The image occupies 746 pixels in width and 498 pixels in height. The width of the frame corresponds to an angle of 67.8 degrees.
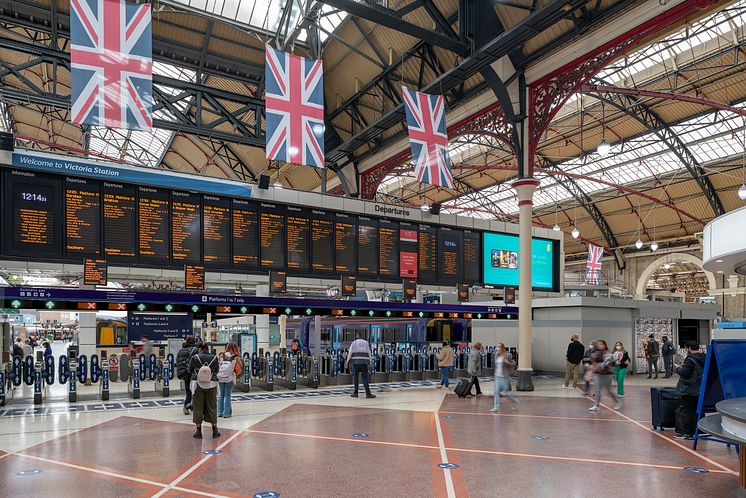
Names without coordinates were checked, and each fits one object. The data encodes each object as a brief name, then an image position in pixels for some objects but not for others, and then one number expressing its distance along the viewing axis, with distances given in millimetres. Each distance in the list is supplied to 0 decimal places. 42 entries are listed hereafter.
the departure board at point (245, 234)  14360
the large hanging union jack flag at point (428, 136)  13258
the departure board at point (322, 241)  15508
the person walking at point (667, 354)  19203
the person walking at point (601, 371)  11641
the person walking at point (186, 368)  10984
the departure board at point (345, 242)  15930
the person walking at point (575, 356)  15711
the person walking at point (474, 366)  14250
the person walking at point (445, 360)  15539
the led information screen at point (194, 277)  13188
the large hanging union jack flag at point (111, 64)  9391
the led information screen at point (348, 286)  15273
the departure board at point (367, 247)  16328
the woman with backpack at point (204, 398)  8609
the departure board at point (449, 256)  17781
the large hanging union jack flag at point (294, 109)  11273
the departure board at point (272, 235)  14758
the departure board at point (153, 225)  13166
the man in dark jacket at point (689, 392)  8641
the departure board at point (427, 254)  17406
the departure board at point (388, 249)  16688
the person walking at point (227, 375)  10117
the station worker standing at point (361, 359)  13484
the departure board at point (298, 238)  15156
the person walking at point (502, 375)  11734
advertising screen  18906
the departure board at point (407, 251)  17000
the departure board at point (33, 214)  11742
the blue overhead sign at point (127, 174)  12039
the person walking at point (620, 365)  13914
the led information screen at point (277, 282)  14273
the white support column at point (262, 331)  21062
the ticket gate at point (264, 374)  15070
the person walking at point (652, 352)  18812
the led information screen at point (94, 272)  11992
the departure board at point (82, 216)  12352
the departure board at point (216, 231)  13977
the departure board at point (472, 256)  18328
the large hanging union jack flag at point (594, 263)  30078
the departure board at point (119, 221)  12781
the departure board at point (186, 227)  13572
